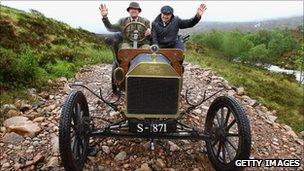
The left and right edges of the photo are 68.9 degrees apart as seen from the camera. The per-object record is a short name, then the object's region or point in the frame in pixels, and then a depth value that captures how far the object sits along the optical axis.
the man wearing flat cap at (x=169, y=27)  4.95
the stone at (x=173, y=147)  3.99
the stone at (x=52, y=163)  3.53
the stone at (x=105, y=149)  3.86
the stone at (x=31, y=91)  5.43
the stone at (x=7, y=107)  4.64
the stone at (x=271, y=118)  5.97
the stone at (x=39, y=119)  4.49
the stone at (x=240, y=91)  6.71
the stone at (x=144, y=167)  3.56
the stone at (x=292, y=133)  5.40
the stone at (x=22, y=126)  4.14
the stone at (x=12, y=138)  4.02
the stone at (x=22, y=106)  4.84
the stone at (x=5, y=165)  3.58
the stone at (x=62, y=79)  6.36
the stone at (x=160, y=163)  3.68
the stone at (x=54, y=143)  3.81
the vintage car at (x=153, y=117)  3.37
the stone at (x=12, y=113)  4.58
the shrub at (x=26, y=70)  5.68
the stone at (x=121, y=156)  3.75
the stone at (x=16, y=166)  3.55
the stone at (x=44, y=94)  5.40
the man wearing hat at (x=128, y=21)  4.96
